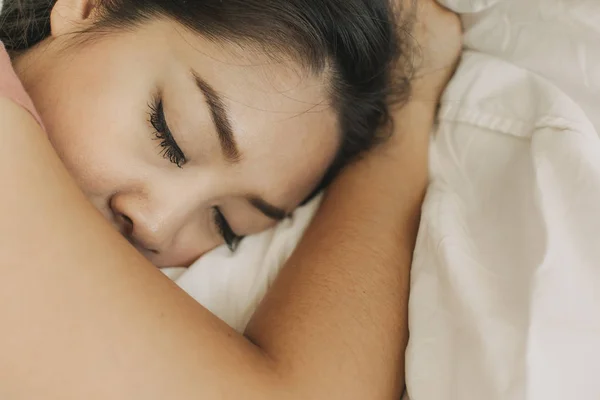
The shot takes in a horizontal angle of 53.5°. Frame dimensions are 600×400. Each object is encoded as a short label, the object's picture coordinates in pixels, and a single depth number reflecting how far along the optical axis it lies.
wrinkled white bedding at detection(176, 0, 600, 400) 0.61
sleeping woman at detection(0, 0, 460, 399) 0.53
